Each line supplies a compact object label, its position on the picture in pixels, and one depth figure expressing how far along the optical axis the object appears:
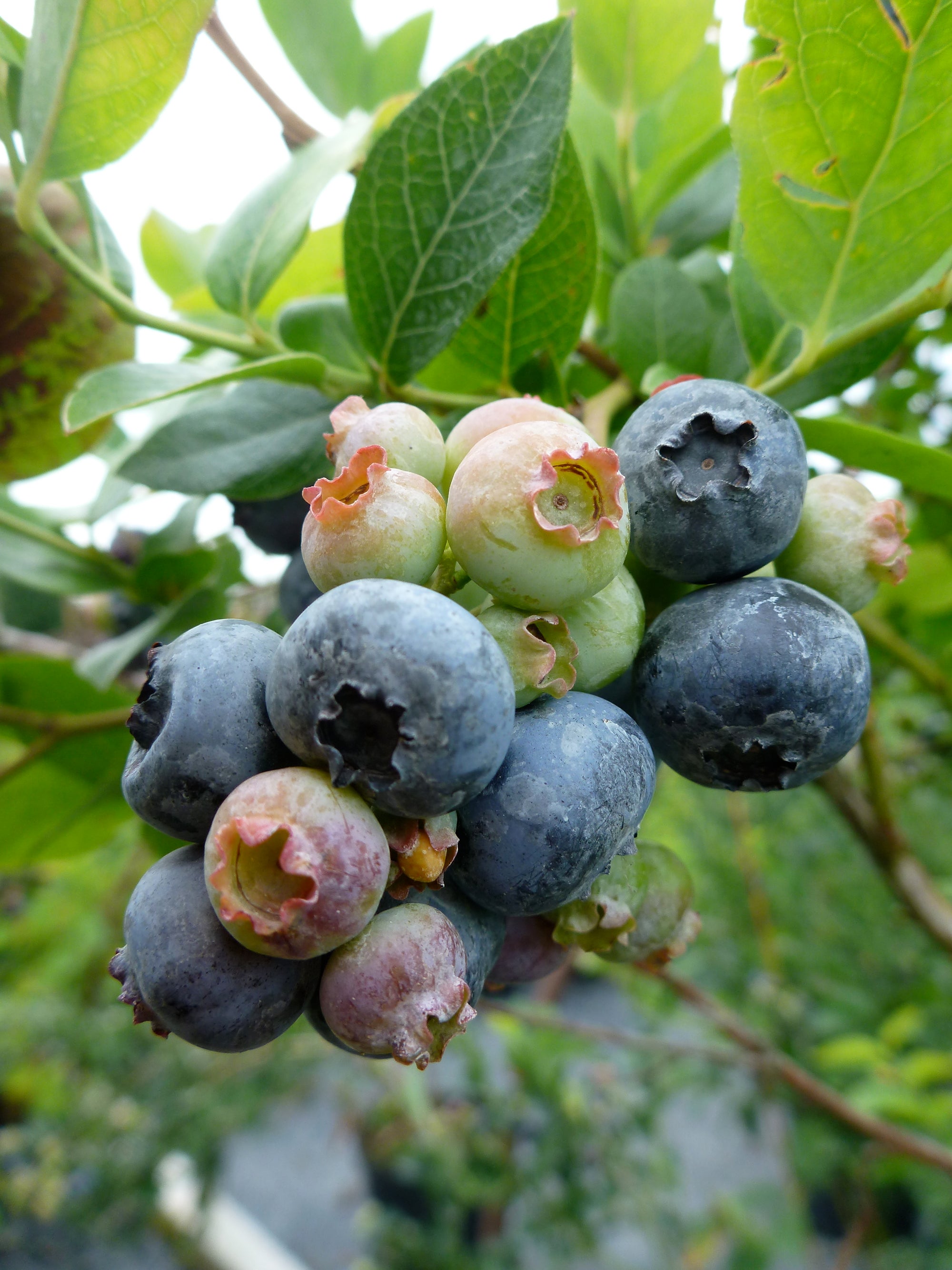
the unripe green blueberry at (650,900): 0.07
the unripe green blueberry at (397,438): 0.06
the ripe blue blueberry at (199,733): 0.05
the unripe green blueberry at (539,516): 0.05
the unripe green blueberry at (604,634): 0.06
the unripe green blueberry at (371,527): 0.05
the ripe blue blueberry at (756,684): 0.06
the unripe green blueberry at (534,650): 0.06
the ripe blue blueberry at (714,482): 0.06
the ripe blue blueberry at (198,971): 0.05
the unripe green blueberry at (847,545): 0.07
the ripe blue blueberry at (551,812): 0.05
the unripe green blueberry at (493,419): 0.06
